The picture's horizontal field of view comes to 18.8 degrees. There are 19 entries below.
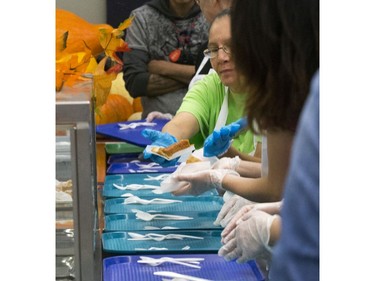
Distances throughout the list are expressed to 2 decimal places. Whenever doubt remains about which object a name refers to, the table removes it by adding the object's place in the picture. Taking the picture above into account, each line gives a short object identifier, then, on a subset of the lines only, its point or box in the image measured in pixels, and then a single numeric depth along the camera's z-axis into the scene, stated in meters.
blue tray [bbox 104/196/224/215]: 2.97
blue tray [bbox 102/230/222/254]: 2.59
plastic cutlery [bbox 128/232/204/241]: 2.70
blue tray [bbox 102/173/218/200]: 3.13
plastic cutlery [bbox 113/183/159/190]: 3.23
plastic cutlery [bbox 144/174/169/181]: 3.35
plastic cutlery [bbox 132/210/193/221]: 2.89
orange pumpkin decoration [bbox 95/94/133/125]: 5.26
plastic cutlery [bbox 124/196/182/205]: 3.06
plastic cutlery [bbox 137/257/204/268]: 2.49
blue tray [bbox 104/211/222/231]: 2.79
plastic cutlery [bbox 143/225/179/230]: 2.79
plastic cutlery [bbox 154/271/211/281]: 2.36
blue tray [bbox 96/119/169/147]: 3.81
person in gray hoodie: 4.44
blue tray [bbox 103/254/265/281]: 2.41
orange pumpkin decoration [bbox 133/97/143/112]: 5.73
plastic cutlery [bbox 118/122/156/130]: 4.12
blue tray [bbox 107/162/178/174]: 3.49
